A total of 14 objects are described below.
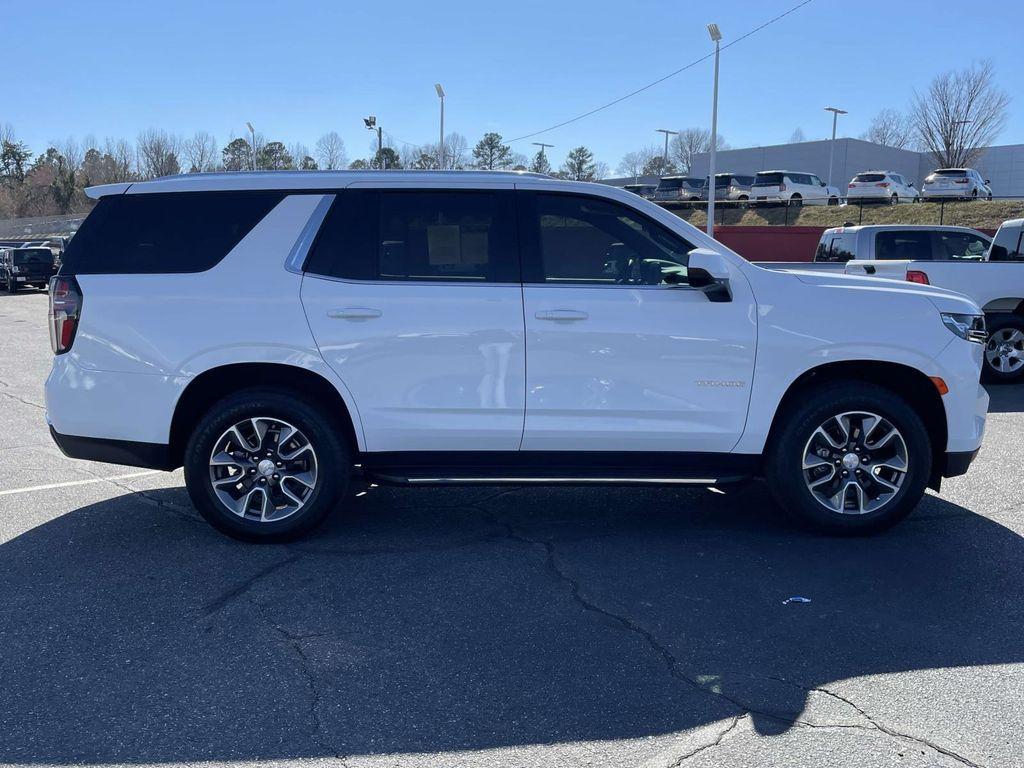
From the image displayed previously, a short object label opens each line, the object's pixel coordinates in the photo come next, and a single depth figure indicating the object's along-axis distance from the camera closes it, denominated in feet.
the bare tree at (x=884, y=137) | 300.40
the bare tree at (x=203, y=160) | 211.82
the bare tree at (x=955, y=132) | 206.28
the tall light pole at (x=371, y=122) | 128.57
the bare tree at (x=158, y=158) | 209.87
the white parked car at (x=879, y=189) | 142.00
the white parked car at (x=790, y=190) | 143.54
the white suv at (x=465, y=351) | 16.53
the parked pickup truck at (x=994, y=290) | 37.32
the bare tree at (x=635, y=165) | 345.02
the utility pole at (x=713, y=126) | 97.45
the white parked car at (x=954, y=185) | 137.69
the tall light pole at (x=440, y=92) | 126.49
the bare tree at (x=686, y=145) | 342.44
